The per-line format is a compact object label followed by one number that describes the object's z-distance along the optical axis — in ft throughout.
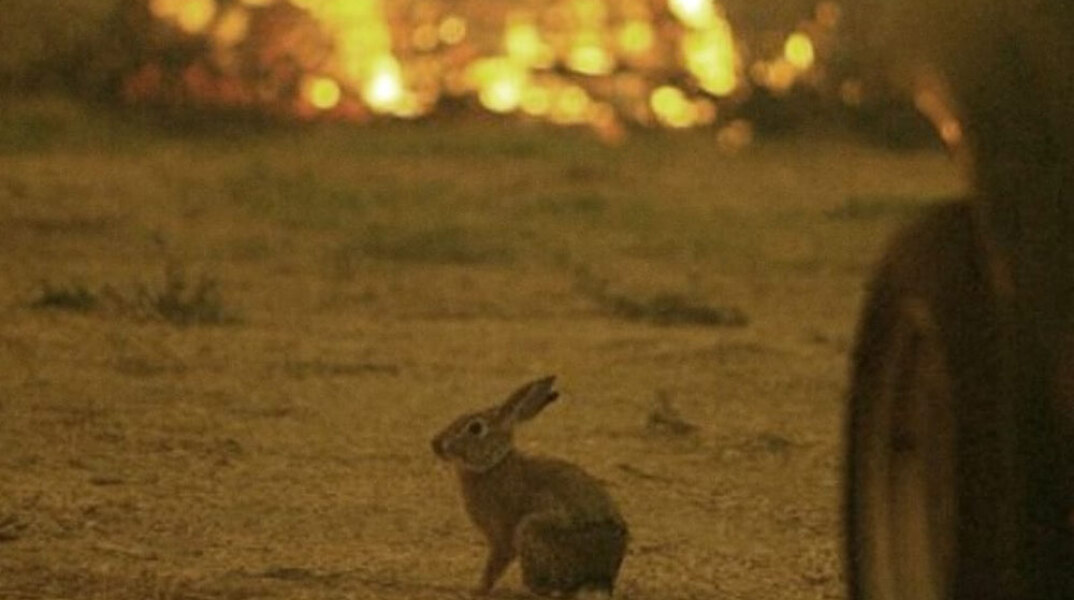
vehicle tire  33.65
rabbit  50.34
